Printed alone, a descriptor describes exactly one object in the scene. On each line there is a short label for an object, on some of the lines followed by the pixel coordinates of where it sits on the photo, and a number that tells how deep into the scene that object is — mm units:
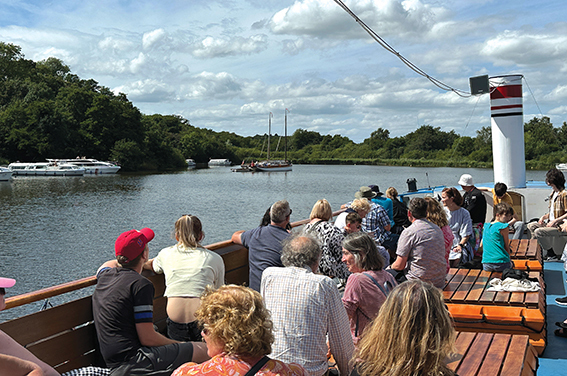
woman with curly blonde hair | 1919
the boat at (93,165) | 72938
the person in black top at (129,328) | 2852
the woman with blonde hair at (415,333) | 1901
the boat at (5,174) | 58469
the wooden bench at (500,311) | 3912
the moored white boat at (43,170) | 68062
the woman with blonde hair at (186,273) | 3516
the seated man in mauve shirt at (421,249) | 4473
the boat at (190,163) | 118075
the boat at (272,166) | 89500
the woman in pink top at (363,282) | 3090
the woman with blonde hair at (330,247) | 4961
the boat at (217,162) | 134125
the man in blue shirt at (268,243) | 4102
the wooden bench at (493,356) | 2766
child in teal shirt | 5191
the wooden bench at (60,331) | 2714
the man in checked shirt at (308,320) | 2697
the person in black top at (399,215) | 8023
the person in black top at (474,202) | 7430
